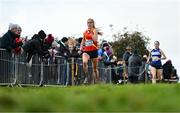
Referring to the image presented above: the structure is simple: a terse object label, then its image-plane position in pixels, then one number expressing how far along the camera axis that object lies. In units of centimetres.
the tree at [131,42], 5269
